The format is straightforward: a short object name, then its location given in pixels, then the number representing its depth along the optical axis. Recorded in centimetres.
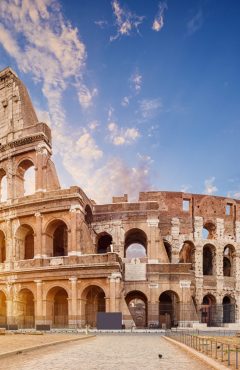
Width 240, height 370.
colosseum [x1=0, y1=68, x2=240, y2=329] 2997
